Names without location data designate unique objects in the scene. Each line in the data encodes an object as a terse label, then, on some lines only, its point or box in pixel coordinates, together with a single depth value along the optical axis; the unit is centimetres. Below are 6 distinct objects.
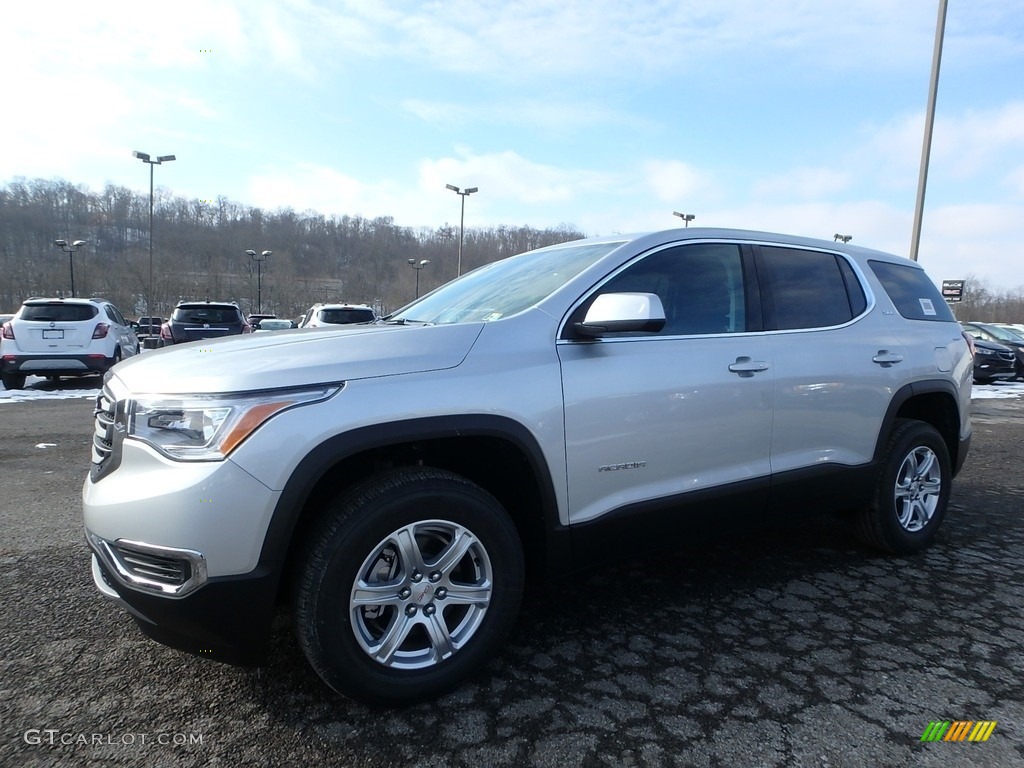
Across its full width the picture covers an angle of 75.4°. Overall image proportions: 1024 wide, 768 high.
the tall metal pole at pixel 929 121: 1282
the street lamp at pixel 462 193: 3569
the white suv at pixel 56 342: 1077
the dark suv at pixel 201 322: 1399
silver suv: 205
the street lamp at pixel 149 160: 3344
